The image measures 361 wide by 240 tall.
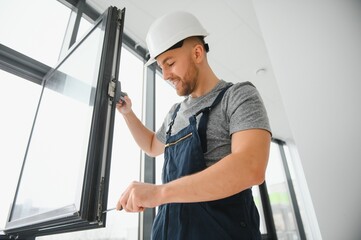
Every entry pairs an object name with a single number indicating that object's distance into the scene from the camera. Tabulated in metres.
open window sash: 0.75
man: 0.63
